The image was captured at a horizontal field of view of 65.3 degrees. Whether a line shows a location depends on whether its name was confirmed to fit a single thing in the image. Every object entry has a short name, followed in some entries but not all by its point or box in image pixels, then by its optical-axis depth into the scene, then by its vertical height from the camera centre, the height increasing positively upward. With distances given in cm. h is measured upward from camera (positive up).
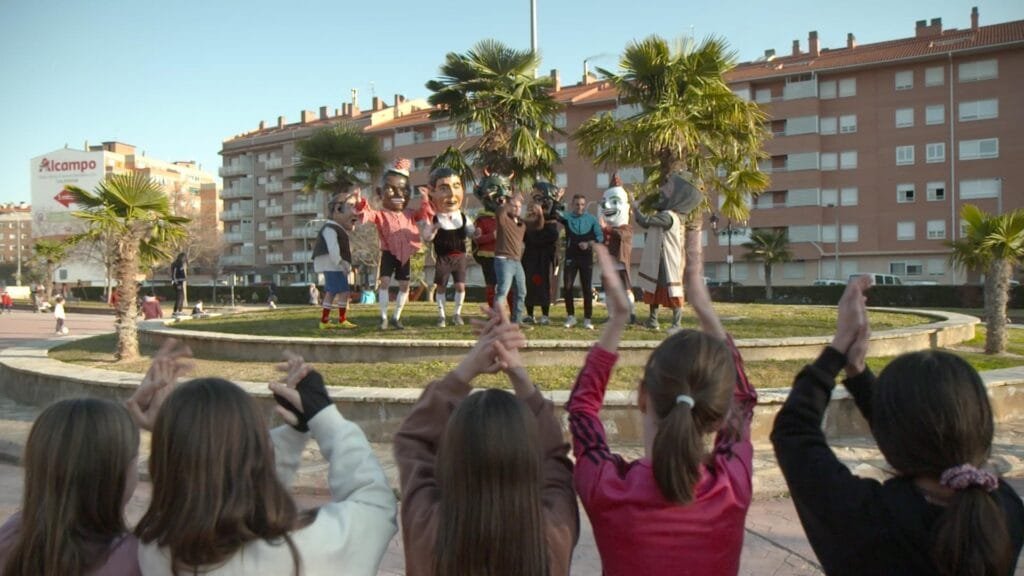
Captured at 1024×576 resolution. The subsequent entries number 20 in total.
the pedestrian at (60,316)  2280 -87
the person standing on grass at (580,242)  1085 +48
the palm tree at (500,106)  1853 +408
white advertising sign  7081 +988
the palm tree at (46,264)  4188 +140
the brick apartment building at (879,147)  4897 +822
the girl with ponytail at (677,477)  207 -55
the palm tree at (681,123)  1602 +321
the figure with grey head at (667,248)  1019 +36
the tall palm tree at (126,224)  1113 +86
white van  4772 -45
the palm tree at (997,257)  1101 +19
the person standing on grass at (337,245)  1108 +50
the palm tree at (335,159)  2680 +414
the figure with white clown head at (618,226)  1148 +74
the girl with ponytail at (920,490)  173 -51
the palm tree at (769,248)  5262 +174
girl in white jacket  192 -55
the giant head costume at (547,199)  1127 +112
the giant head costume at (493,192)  1070 +118
